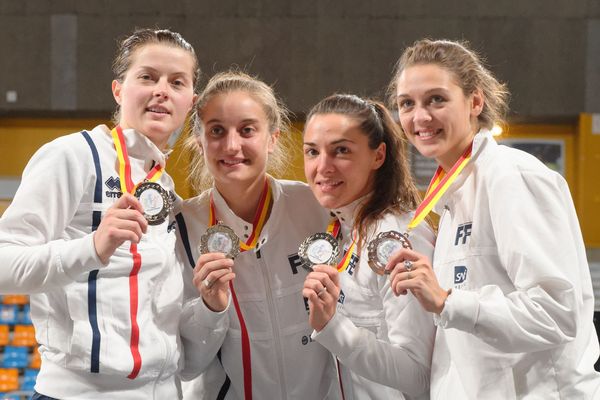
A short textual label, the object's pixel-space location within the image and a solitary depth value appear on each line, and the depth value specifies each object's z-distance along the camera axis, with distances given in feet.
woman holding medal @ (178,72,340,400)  9.58
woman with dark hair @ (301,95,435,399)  8.50
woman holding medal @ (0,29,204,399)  7.75
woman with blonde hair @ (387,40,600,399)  7.18
